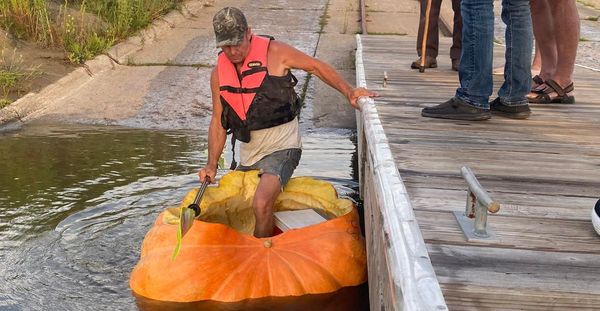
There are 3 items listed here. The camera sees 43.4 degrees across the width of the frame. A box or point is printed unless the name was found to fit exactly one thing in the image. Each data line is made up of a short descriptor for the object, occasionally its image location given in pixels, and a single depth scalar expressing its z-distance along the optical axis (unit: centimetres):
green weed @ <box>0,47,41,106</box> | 891
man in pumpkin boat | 487
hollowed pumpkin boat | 441
